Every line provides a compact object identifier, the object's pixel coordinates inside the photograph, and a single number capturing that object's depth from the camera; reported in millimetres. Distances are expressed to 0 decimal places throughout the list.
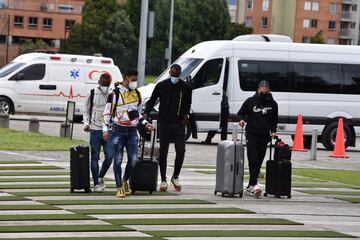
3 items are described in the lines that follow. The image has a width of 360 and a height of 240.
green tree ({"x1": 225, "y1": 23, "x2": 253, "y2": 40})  110875
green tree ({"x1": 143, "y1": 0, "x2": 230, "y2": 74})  105062
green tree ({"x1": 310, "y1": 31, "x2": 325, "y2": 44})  114688
